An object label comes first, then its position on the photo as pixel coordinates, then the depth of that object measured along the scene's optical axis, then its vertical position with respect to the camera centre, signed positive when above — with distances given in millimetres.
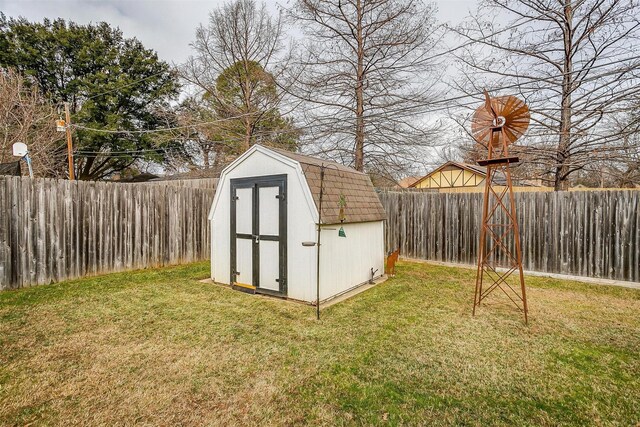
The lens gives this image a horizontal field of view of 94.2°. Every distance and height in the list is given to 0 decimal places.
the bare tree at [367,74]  9453 +4439
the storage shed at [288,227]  4668 -334
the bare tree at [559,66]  6711 +3574
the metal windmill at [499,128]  3801 +1084
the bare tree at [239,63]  12906 +6518
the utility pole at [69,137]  9466 +2364
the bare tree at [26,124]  9227 +2895
